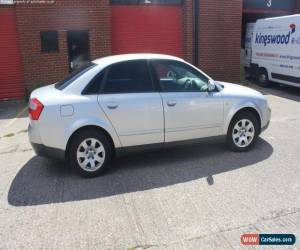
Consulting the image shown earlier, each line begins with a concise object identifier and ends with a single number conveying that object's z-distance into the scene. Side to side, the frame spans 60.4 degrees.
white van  7.80
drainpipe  8.77
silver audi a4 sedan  3.48
